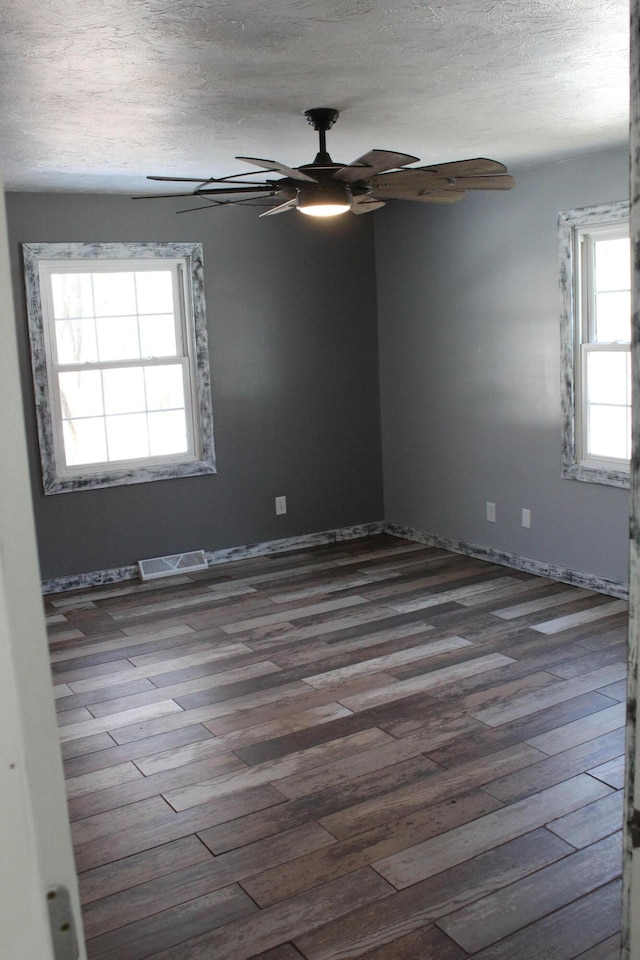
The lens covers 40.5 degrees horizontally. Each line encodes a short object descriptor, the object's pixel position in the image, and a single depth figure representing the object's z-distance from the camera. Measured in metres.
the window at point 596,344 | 4.86
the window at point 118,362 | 5.49
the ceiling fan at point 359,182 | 3.06
